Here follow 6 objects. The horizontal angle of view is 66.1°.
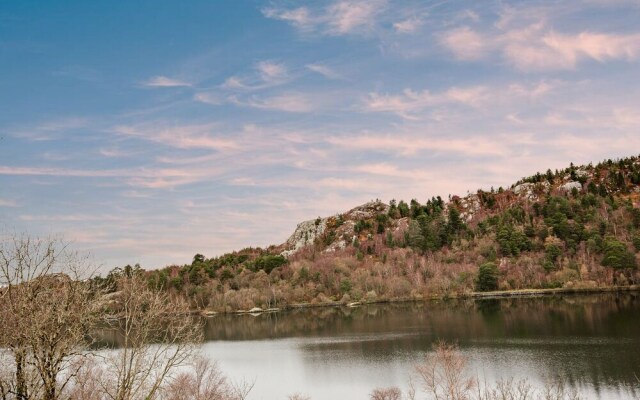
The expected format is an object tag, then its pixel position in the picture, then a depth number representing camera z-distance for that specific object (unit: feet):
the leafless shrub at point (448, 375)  151.53
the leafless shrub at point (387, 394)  150.71
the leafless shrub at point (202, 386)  140.26
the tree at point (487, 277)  543.39
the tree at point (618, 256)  471.62
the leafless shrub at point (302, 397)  188.48
